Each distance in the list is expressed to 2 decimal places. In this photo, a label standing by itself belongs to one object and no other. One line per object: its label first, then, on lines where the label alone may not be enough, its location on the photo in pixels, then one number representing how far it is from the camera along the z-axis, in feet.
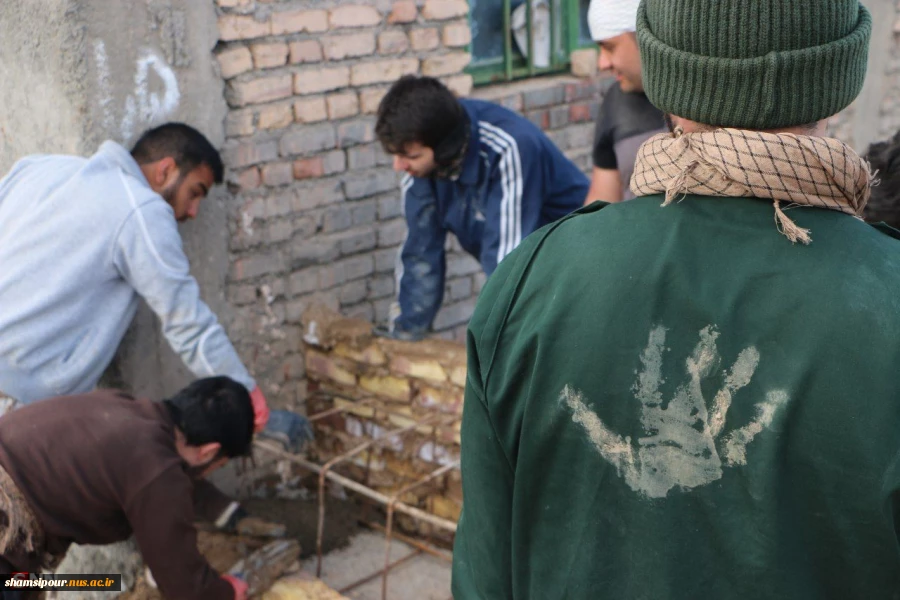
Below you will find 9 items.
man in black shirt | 10.19
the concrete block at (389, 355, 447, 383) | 11.63
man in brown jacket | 8.52
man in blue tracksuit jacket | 11.02
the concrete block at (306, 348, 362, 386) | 12.63
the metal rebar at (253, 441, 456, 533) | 9.74
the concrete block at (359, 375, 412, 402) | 12.07
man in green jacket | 3.41
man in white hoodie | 9.37
